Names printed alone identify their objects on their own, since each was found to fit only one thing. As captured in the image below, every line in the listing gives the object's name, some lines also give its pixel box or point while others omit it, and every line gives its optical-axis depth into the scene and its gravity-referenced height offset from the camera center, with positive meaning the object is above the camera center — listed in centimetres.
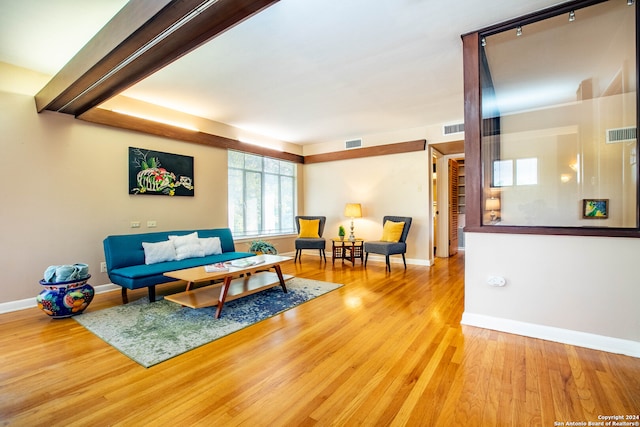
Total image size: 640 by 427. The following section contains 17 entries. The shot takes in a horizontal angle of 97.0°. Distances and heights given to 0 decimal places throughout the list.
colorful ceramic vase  281 -83
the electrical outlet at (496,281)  251 -61
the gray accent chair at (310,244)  587 -62
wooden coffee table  288 -86
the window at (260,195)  562 +43
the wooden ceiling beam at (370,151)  557 +135
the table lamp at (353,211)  600 +6
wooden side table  558 -76
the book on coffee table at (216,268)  315 -61
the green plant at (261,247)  496 -58
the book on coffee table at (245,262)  330 -58
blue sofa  322 -63
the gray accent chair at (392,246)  502 -59
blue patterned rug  224 -104
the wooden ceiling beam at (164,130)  372 +132
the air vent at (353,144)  637 +159
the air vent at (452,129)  521 +157
